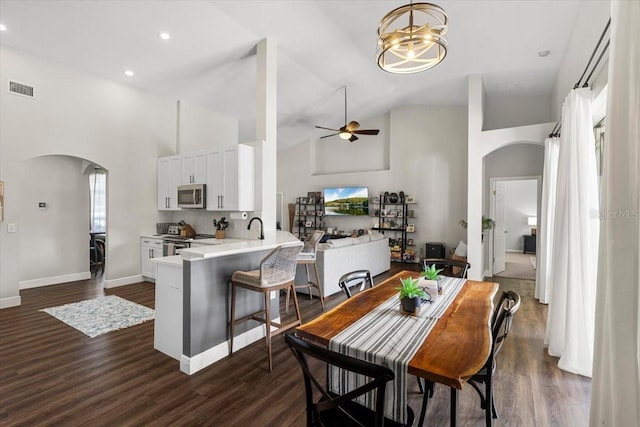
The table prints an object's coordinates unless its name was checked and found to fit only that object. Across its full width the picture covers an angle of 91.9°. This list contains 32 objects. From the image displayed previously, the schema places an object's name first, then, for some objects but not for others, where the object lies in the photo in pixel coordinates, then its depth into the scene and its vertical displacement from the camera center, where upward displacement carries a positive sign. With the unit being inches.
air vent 172.9 +69.2
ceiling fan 244.1 +64.3
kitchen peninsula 107.3 -34.3
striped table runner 55.2 -25.3
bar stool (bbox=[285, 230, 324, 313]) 171.6 -24.3
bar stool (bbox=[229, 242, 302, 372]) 111.0 -24.7
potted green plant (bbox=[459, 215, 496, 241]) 249.6 -8.9
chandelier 88.7 +54.0
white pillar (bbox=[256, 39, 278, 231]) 177.0 +48.9
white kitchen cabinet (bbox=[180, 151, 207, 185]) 209.9 +30.6
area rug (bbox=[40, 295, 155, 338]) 145.2 -53.6
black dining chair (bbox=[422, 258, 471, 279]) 124.6 -21.1
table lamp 380.9 -12.0
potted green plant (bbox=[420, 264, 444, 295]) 86.7 -19.7
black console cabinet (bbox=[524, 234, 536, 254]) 375.6 -38.4
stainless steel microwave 207.6 +10.5
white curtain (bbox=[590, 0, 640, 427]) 50.4 -4.7
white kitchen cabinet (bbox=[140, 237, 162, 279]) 223.3 -30.8
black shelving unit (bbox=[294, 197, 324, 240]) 383.6 -5.5
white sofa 193.6 -33.2
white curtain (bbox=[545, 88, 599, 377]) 110.1 -12.9
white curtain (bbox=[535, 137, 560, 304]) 181.5 -2.7
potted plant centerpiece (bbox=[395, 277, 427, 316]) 74.7 -20.8
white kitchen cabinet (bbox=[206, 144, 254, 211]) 180.9 +20.2
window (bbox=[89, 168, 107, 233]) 269.3 +8.9
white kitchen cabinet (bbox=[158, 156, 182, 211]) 228.5 +22.9
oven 210.1 -23.0
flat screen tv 348.8 +12.8
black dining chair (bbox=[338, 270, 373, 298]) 94.1 -21.2
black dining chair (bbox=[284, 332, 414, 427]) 45.7 -30.0
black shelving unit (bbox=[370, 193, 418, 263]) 326.0 -13.9
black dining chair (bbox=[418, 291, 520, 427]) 66.3 -31.9
